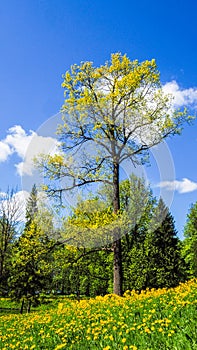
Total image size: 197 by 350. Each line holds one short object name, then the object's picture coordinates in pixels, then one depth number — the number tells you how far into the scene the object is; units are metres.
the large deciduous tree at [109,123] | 13.93
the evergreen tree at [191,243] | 36.16
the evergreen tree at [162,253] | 30.17
